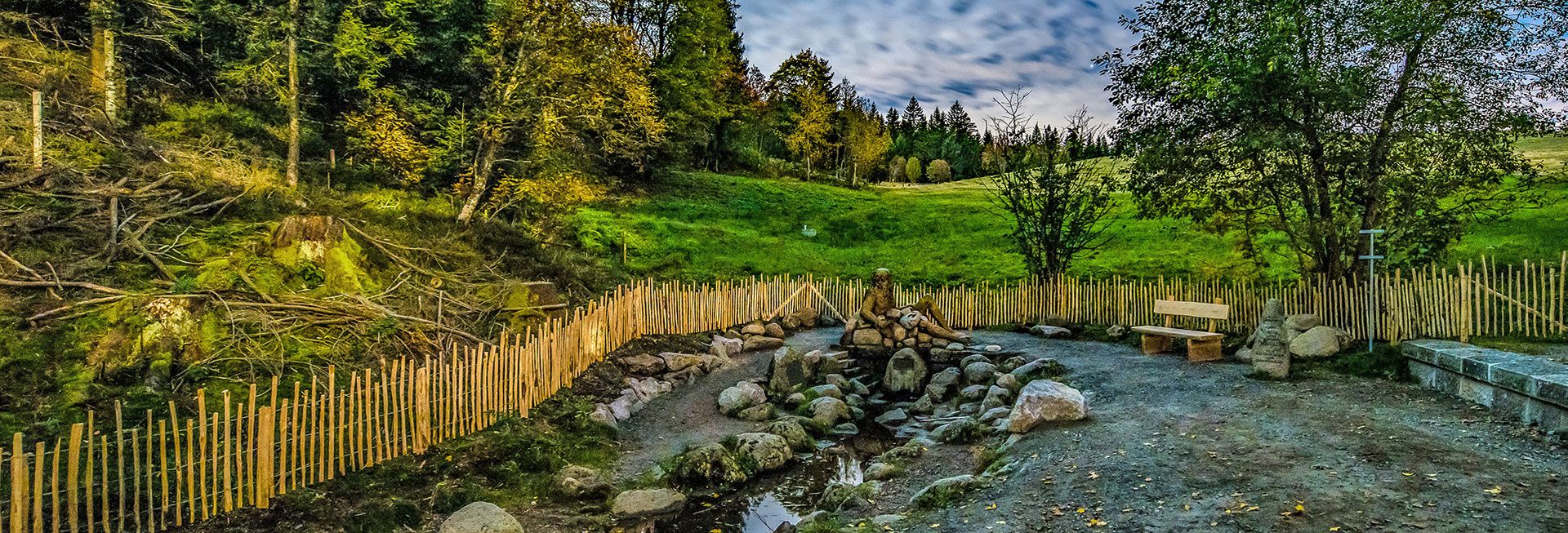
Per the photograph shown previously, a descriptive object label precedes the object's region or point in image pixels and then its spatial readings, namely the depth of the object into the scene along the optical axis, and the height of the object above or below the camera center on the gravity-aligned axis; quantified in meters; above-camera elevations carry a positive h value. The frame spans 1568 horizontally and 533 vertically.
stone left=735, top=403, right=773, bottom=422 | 10.29 -2.09
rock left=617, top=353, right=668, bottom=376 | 11.87 -1.57
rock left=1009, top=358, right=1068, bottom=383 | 11.52 -1.70
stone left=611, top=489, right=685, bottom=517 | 6.64 -2.23
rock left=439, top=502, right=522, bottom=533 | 5.67 -2.01
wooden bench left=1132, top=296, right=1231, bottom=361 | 11.45 -1.16
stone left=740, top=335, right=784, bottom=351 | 15.33 -1.58
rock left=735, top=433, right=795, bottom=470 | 8.12 -2.10
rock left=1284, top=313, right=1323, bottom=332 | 10.78 -0.90
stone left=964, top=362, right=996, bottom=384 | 12.04 -1.80
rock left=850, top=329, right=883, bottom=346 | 14.87 -1.43
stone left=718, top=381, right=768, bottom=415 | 10.66 -1.95
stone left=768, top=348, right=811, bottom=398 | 11.74 -1.73
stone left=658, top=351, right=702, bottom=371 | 12.50 -1.59
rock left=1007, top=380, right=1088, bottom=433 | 8.13 -1.63
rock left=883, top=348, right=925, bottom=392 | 12.45 -1.85
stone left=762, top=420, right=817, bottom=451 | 8.91 -2.09
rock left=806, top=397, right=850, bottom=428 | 10.34 -2.08
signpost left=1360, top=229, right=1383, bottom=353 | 9.87 -0.25
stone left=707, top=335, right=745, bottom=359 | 14.18 -1.54
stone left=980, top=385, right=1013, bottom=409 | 9.90 -1.85
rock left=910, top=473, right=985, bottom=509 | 6.16 -1.98
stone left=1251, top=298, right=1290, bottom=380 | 9.53 -1.19
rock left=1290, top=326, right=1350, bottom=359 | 10.04 -1.13
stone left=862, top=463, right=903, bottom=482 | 7.59 -2.20
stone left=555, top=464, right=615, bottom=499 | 7.05 -2.13
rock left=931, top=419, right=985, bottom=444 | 8.62 -2.03
